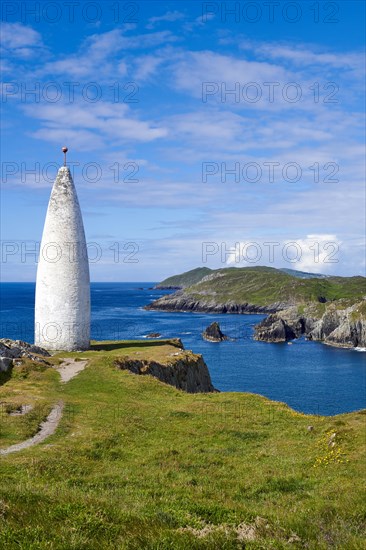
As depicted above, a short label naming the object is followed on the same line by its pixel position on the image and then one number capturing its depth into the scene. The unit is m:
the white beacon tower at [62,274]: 43.34
